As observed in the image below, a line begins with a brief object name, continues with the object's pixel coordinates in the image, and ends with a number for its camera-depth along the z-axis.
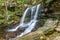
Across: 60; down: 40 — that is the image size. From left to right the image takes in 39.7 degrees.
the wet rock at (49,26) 4.33
